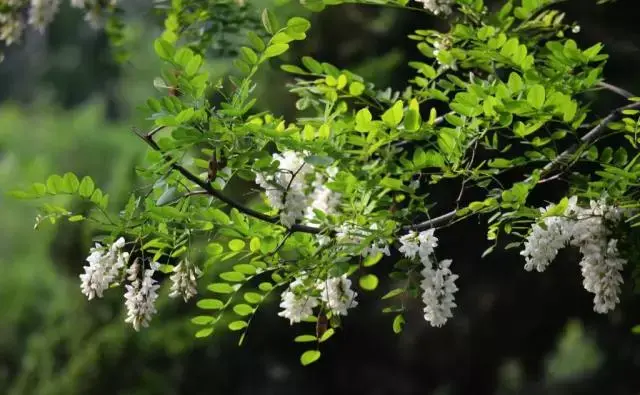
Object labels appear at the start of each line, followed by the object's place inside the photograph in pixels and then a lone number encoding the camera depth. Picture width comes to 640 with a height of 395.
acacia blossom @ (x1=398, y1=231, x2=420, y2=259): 4.75
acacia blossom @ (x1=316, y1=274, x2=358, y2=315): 4.87
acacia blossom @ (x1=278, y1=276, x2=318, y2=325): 4.93
